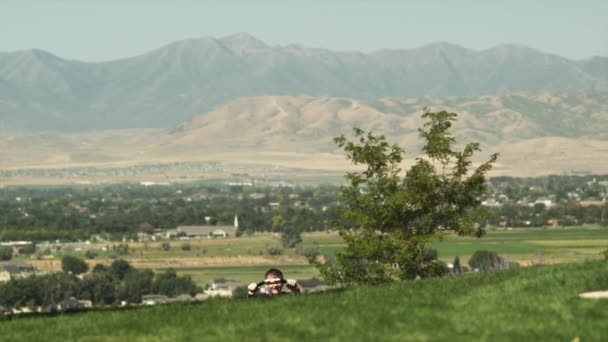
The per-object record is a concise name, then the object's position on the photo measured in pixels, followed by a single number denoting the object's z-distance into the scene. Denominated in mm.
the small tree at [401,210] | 36219
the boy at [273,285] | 25156
